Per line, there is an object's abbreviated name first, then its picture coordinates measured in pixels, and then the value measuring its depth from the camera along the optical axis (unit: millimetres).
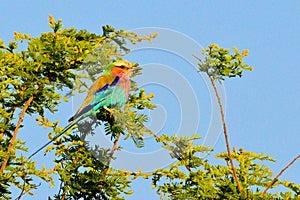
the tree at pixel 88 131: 11773
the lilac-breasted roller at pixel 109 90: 14344
